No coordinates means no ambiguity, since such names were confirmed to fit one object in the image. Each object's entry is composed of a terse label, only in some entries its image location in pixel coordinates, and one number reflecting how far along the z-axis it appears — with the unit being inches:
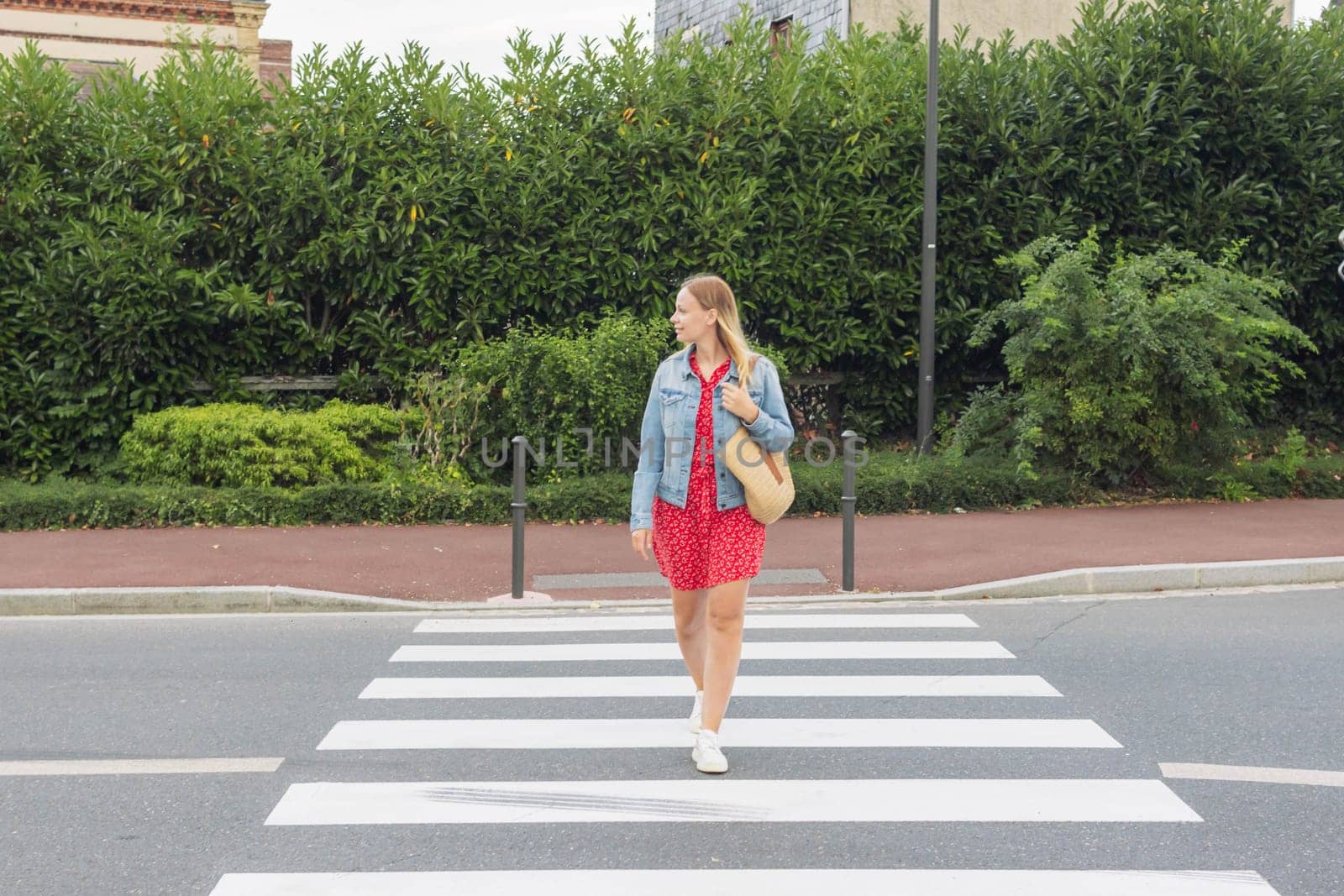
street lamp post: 553.0
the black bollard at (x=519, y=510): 376.5
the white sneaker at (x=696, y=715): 239.8
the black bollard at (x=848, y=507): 380.8
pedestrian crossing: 180.1
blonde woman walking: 223.0
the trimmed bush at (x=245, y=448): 502.9
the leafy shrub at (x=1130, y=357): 509.4
